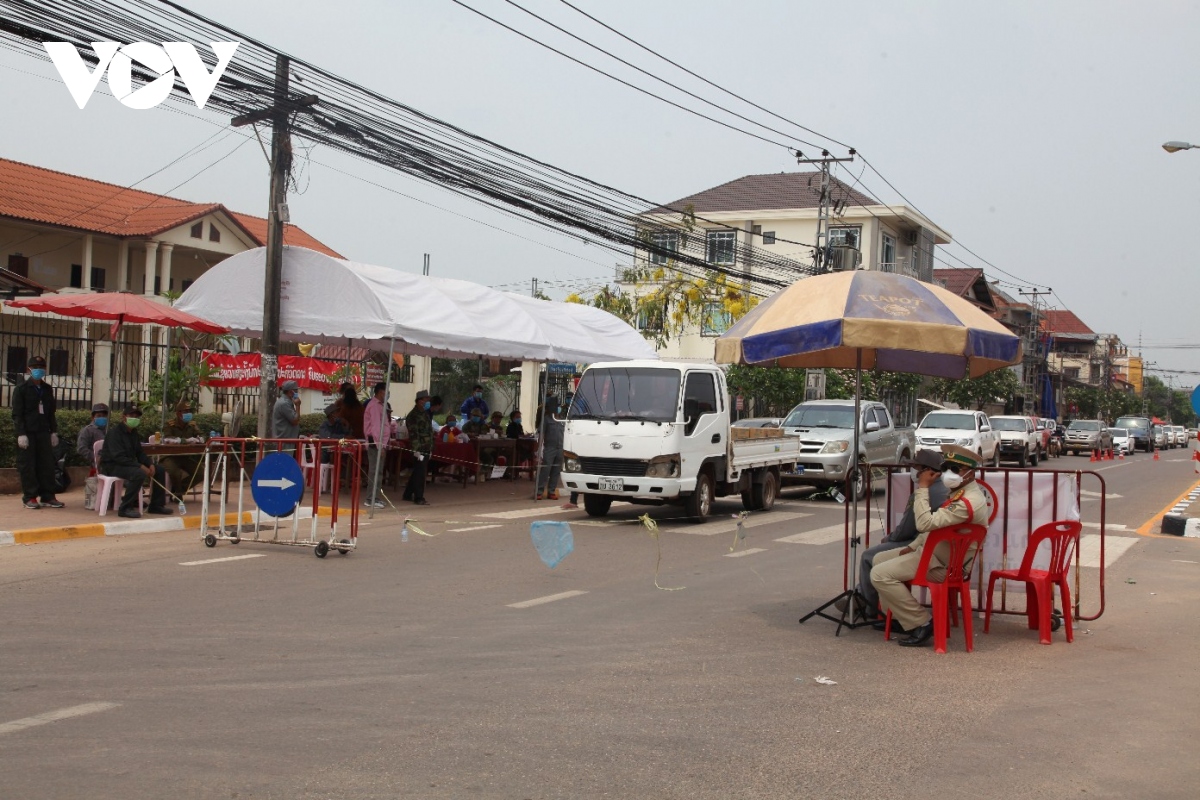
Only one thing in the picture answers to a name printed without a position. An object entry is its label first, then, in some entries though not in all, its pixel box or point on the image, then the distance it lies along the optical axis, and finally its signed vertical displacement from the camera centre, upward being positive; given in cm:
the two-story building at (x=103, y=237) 3209 +489
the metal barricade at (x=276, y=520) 1124 -124
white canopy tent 1600 +146
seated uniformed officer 769 -94
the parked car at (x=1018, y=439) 3716 -50
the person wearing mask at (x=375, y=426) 1620 -33
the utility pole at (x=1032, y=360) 7538 +446
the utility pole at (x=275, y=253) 1569 +212
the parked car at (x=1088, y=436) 5100 -44
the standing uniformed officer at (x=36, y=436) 1377 -54
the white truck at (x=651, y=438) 1520 -36
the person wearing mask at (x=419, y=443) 1747 -60
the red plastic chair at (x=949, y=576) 770 -109
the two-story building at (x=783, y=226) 5019 +913
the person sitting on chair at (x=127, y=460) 1356 -79
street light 2105 +541
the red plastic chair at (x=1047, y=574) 809 -111
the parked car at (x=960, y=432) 3089 -28
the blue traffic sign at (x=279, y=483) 1112 -83
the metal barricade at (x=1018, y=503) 840 -59
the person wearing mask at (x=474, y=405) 2353 +4
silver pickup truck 2047 -39
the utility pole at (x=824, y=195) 3319 +680
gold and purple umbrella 794 +70
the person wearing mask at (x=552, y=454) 1855 -77
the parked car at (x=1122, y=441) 5572 -70
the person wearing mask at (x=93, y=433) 1458 -51
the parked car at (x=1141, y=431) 6069 -16
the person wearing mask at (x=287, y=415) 1598 -20
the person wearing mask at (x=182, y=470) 1494 -98
